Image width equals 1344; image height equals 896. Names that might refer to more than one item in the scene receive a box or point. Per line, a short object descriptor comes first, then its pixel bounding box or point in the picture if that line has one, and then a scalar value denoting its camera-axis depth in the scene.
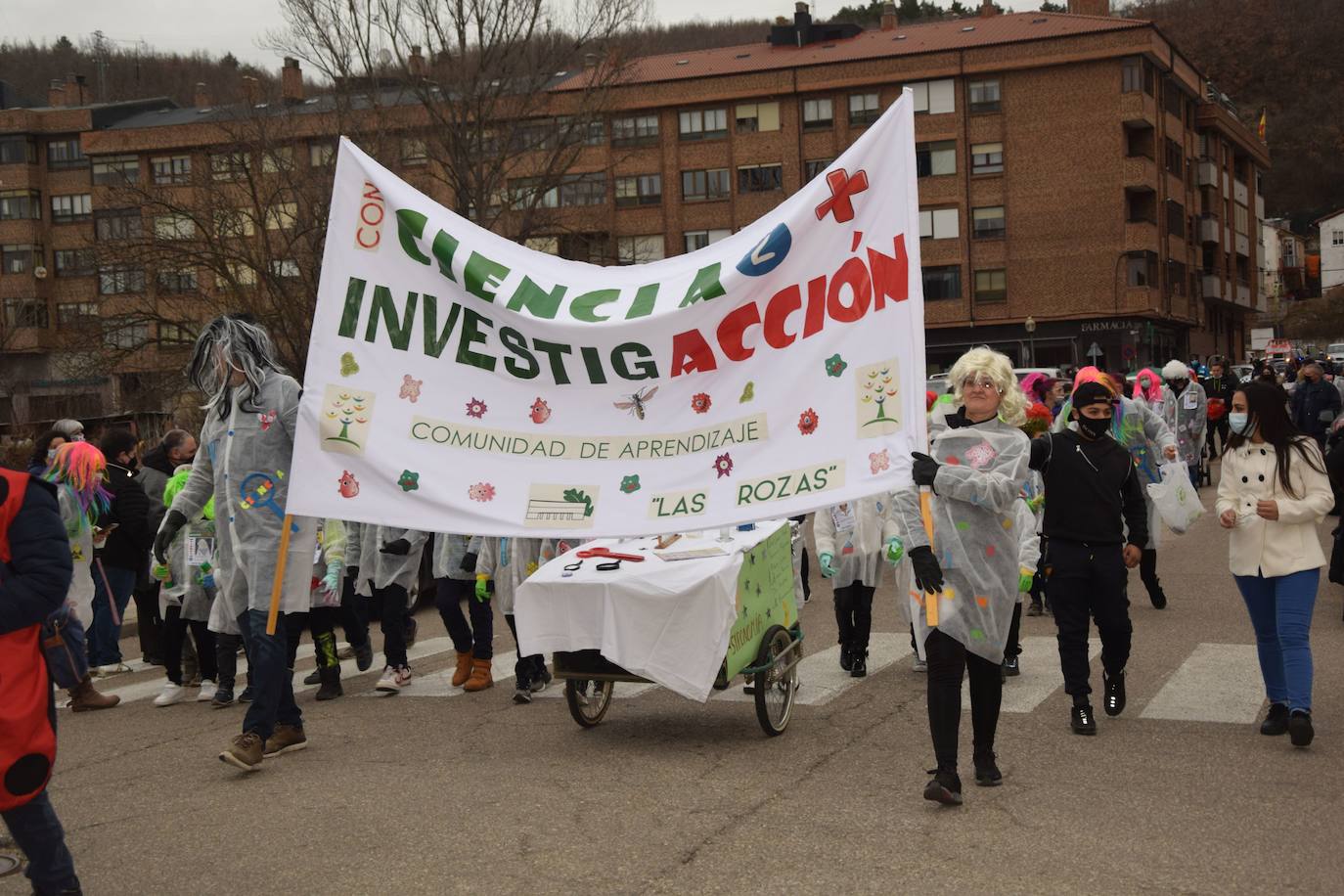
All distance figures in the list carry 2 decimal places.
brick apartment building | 61.41
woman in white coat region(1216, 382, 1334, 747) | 7.34
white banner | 6.45
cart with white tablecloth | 7.58
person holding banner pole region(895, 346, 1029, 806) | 6.27
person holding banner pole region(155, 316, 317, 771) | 7.78
